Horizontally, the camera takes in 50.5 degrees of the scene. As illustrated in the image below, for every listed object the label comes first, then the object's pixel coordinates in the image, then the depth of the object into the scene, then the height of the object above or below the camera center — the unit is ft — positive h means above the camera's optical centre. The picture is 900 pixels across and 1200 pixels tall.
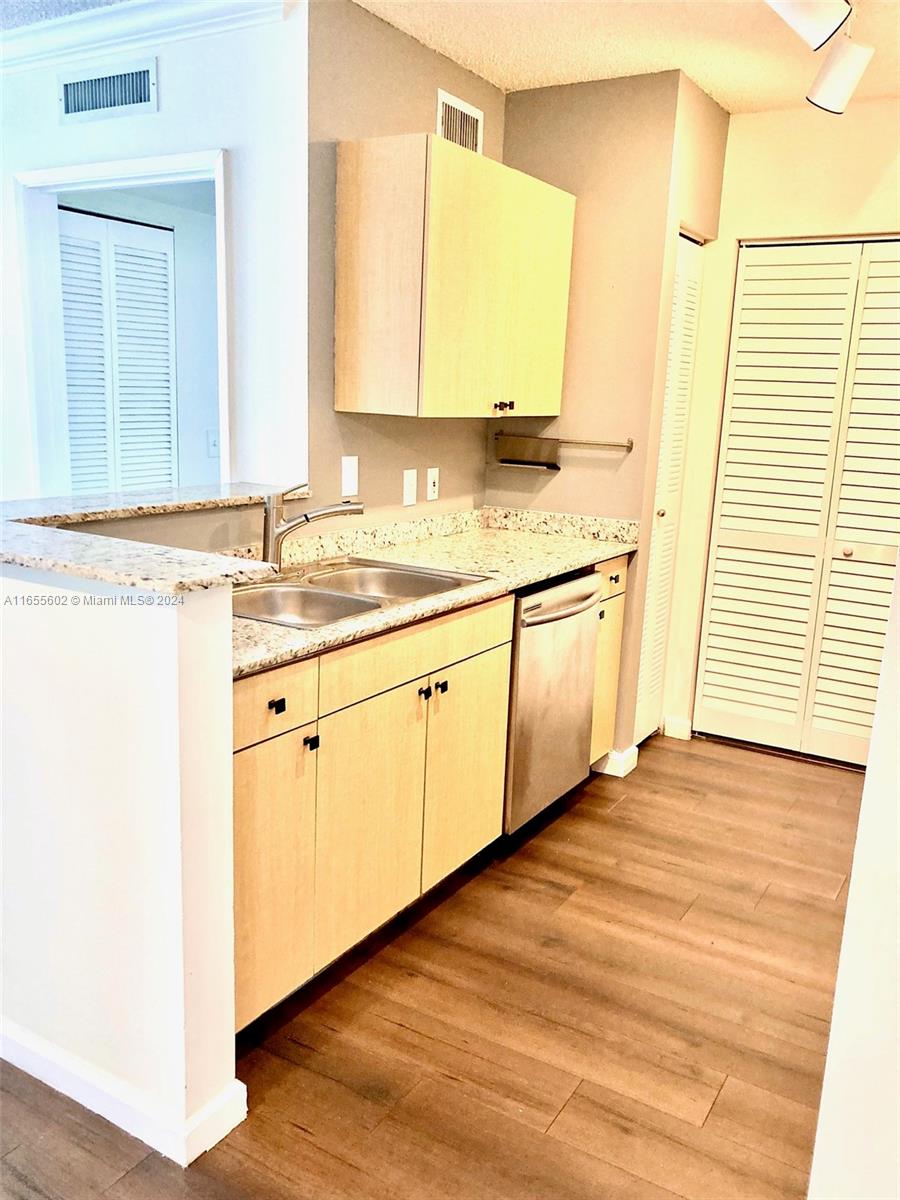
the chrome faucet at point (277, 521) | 8.54 -1.09
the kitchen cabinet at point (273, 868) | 6.35 -3.21
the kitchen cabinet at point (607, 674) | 11.76 -3.25
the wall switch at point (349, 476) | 10.17 -0.79
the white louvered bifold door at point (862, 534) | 12.07 -1.42
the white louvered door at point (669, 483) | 12.39 -0.91
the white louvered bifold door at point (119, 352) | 13.78 +0.57
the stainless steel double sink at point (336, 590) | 8.51 -1.76
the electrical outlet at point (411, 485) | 11.28 -0.96
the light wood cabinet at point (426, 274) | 9.07 +1.27
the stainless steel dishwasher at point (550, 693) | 9.83 -3.03
